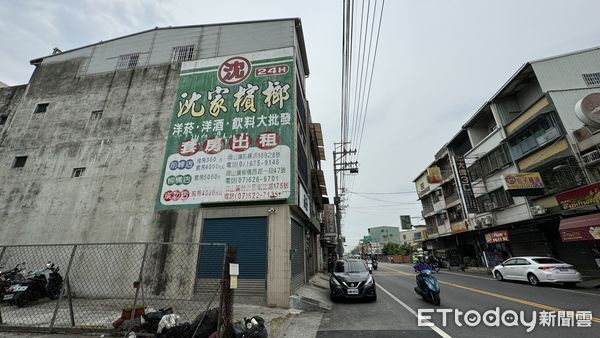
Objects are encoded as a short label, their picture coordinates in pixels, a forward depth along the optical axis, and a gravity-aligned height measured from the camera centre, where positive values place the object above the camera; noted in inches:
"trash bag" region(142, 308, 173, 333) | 198.5 -45.0
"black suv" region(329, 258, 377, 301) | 359.9 -38.4
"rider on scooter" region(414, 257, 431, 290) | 358.5 -18.4
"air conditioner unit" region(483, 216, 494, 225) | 878.1 +110.2
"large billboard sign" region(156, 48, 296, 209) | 395.2 +206.1
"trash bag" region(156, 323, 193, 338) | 185.3 -49.8
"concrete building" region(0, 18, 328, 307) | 384.8 +193.6
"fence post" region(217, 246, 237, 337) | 181.3 -27.8
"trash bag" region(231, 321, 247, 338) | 178.9 -48.3
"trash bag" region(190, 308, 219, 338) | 184.9 -45.9
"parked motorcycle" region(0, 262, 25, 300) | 326.6 -17.6
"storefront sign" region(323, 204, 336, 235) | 892.0 +129.1
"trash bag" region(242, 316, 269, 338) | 176.6 -47.7
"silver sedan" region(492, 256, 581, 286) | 467.5 -36.8
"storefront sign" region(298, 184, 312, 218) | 426.7 +101.8
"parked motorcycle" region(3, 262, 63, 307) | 311.7 -29.0
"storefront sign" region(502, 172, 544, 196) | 641.6 +164.1
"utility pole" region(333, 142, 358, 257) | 930.7 +302.9
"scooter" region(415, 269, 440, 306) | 324.8 -42.9
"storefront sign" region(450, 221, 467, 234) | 1051.9 +111.3
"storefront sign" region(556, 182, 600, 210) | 484.2 +104.7
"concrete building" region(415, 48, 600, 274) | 549.3 +227.0
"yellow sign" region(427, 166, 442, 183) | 1126.4 +337.8
